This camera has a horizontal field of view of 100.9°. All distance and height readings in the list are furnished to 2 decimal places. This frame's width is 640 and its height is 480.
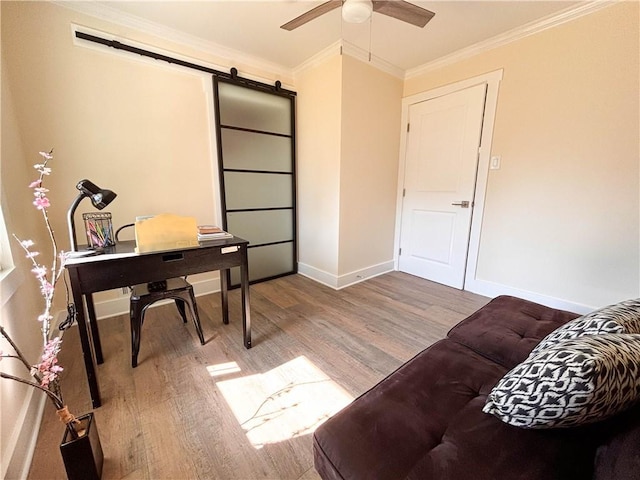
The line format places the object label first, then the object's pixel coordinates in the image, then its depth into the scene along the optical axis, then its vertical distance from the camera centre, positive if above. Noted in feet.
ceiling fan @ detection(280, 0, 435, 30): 4.88 +3.62
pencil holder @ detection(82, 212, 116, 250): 4.98 -0.77
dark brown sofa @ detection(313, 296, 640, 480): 2.11 -2.33
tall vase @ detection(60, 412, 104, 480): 3.13 -3.20
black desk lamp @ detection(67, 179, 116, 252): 4.66 -0.16
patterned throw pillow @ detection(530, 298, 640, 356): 2.72 -1.37
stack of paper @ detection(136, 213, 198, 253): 4.74 -0.82
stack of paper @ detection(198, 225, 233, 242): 5.75 -1.00
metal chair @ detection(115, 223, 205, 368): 5.38 -2.31
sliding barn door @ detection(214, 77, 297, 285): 9.09 +0.63
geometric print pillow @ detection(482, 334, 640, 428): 1.94 -1.45
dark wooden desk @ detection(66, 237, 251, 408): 4.22 -1.42
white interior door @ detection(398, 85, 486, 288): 9.06 +0.31
